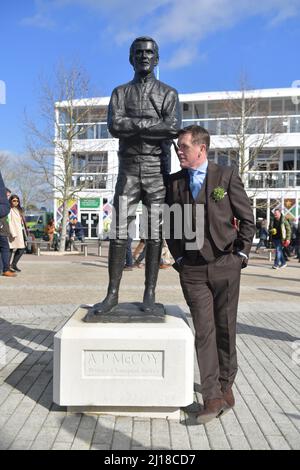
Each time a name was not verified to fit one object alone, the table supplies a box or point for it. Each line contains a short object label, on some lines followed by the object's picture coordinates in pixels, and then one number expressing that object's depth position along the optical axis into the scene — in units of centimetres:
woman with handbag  1202
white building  2672
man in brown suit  361
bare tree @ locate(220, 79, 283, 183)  2603
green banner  3617
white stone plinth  355
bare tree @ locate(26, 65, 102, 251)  2187
